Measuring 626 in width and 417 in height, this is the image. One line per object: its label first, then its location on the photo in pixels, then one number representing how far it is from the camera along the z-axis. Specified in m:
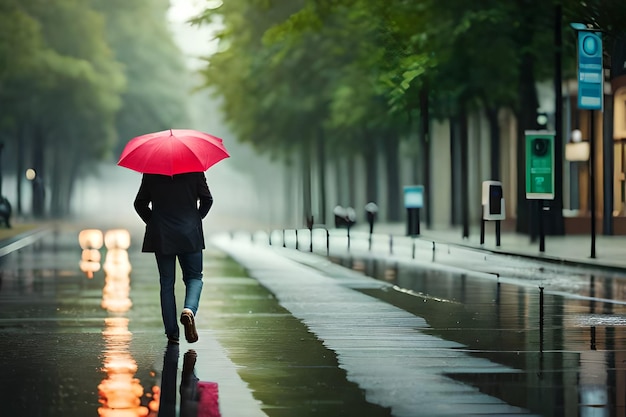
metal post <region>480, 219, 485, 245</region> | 40.03
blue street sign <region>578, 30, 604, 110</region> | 34.69
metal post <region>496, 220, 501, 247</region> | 39.19
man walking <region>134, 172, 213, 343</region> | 14.44
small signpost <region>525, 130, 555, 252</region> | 37.03
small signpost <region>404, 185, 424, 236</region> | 47.09
